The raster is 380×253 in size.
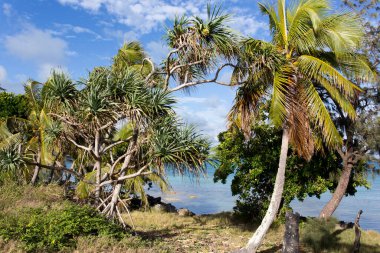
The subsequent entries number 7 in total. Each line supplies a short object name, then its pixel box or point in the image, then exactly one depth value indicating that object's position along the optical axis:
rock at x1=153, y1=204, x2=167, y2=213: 21.60
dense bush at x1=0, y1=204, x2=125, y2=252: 7.92
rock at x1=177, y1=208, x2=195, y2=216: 20.04
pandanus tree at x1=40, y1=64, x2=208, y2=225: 10.37
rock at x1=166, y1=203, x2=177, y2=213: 22.50
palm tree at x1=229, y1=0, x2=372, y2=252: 10.95
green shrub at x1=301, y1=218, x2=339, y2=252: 13.19
